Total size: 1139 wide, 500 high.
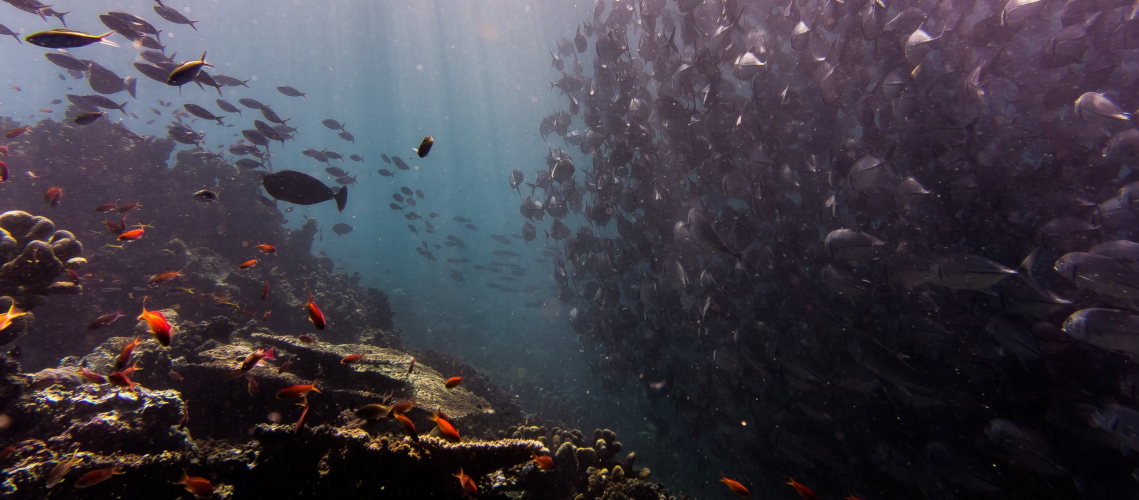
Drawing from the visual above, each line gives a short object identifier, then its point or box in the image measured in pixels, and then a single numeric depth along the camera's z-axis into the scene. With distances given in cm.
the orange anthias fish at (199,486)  227
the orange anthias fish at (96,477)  240
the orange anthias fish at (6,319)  289
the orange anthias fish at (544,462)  275
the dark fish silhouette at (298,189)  426
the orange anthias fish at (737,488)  334
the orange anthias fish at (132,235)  430
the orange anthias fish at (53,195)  497
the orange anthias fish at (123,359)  336
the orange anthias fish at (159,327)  252
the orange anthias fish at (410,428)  255
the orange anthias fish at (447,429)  274
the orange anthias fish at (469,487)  229
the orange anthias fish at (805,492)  320
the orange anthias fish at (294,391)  275
